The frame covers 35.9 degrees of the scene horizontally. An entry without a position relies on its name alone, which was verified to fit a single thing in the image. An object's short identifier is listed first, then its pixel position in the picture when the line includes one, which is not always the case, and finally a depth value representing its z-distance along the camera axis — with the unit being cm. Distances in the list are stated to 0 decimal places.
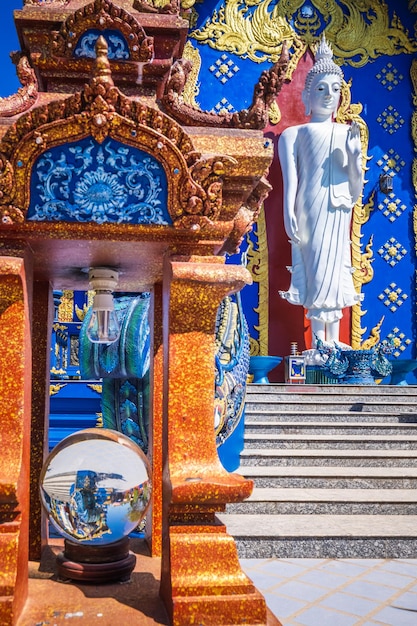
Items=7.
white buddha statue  830
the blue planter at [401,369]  838
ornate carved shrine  144
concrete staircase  340
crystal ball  158
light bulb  181
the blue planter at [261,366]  787
